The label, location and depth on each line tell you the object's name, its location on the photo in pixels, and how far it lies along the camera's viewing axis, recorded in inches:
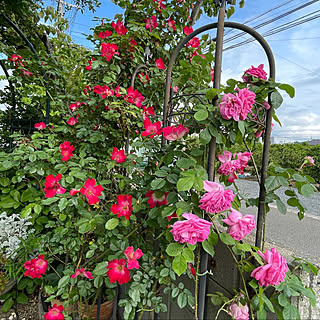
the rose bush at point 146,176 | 23.9
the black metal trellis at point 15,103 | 72.7
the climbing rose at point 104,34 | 55.5
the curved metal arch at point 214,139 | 27.4
